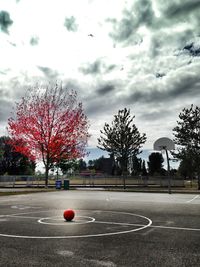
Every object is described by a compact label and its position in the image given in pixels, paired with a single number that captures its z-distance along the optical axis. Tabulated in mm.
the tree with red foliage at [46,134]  24502
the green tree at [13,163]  68365
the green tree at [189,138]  28396
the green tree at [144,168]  82104
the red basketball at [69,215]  6804
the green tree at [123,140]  34316
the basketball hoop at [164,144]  22176
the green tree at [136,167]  65334
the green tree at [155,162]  78588
